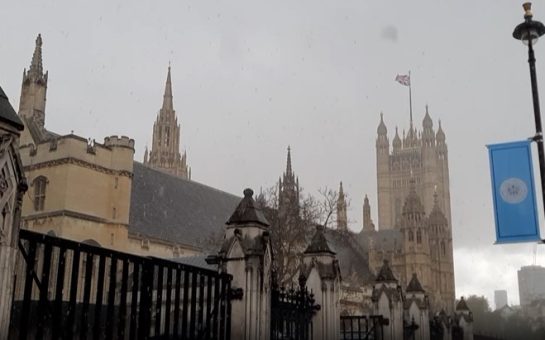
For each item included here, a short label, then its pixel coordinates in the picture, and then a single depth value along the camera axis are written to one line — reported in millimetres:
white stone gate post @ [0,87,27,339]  5156
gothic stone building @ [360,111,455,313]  69812
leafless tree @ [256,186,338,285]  30828
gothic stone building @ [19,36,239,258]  35500
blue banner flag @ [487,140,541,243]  10078
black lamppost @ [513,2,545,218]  10562
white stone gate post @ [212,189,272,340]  9922
